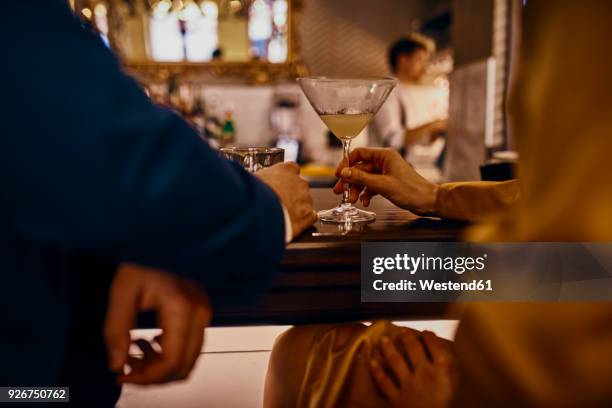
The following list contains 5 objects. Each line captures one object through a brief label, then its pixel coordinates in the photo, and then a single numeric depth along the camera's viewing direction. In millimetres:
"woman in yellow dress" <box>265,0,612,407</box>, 495
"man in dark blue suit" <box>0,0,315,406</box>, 473
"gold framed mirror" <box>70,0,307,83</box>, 5152
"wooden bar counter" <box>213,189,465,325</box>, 813
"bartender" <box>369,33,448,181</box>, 4078
